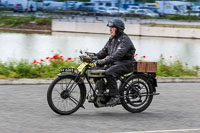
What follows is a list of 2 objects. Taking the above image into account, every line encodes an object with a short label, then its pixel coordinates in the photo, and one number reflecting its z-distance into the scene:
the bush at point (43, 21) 63.42
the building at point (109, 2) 88.05
